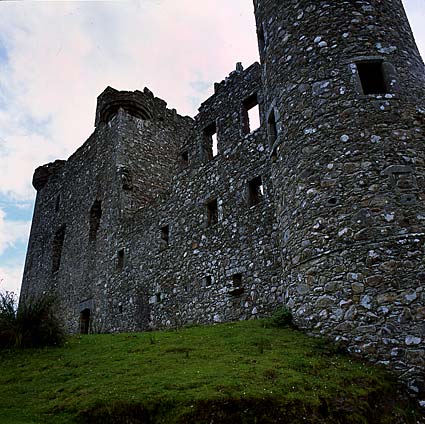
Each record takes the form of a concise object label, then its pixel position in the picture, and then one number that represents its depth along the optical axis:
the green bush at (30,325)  7.13
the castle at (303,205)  5.91
